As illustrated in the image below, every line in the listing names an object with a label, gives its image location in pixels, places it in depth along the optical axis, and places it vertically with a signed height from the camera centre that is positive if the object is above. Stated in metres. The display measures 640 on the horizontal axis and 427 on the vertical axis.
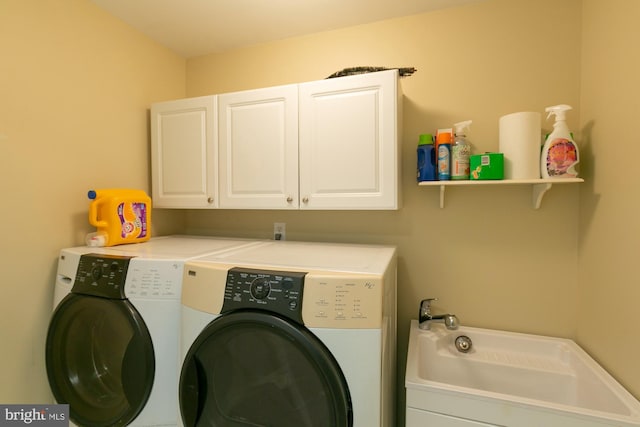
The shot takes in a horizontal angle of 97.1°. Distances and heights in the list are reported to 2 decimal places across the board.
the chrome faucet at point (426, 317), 1.53 -0.60
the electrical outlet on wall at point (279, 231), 1.93 -0.17
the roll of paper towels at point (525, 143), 1.30 +0.29
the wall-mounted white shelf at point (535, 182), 1.25 +0.11
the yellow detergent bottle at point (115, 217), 1.47 -0.06
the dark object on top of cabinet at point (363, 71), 1.45 +0.71
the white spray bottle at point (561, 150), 1.25 +0.25
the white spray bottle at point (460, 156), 1.40 +0.25
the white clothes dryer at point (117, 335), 1.15 -0.56
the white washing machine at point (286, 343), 0.89 -0.46
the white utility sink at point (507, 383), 0.98 -0.74
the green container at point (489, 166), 1.33 +0.19
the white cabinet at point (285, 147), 1.42 +0.34
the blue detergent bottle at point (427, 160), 1.47 +0.24
